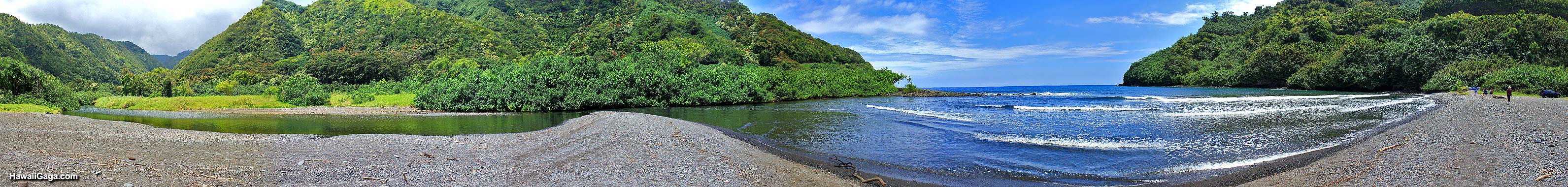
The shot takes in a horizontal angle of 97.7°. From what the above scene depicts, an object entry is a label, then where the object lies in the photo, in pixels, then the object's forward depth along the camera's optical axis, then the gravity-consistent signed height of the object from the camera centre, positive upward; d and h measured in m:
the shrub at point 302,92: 43.16 +0.04
